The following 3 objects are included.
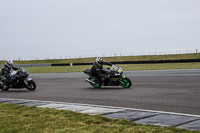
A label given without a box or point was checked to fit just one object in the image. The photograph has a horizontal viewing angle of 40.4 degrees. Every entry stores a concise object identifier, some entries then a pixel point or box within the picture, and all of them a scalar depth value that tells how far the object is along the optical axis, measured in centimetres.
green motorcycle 1305
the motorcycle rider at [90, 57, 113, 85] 1362
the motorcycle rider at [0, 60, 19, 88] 1348
